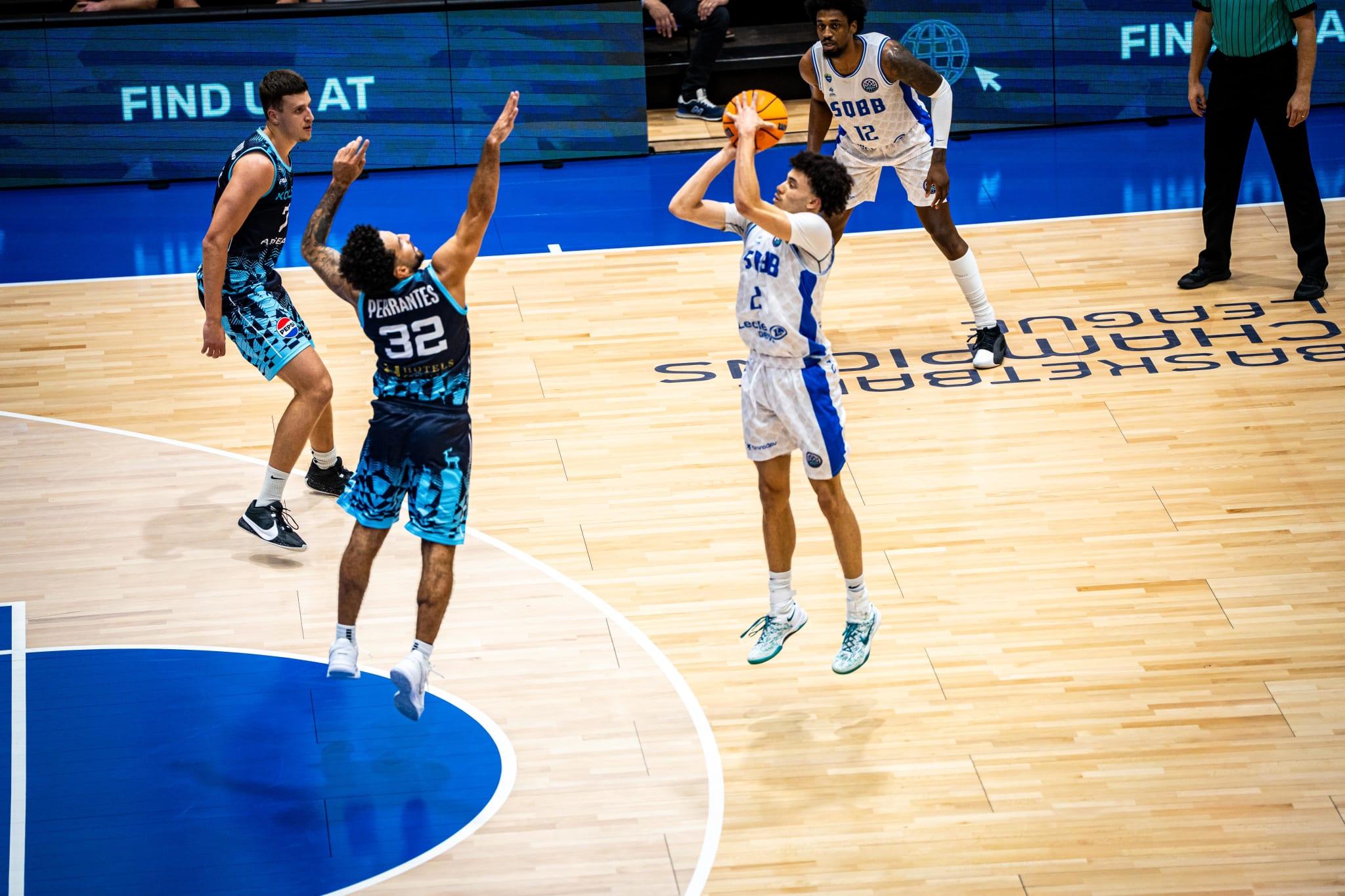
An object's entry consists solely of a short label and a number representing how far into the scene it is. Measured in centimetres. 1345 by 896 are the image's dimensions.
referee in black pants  1755
